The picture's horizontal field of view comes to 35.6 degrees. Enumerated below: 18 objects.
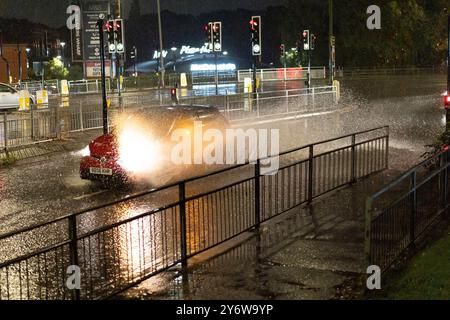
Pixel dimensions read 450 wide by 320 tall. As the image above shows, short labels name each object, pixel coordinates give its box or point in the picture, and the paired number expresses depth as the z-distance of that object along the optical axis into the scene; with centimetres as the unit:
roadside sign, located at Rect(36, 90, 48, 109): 3450
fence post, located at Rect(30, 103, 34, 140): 2022
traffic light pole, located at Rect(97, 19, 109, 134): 2177
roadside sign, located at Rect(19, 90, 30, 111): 2966
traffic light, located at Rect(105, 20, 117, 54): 3038
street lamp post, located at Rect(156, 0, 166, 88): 5196
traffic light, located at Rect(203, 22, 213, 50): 3960
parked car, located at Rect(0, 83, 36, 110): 3359
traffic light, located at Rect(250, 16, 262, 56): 3406
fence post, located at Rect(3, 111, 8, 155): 1883
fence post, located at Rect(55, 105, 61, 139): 2116
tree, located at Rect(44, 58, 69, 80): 6481
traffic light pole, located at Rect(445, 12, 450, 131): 1587
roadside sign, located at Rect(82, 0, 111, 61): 3772
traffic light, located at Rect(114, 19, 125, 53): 3119
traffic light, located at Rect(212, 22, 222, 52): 3947
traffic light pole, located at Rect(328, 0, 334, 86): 4169
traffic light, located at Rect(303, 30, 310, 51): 4626
